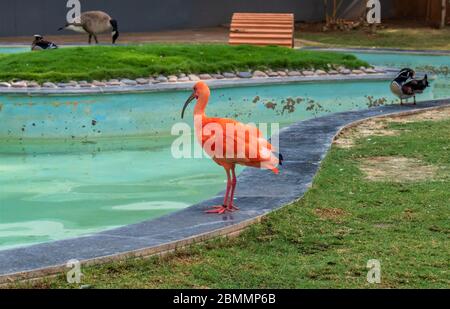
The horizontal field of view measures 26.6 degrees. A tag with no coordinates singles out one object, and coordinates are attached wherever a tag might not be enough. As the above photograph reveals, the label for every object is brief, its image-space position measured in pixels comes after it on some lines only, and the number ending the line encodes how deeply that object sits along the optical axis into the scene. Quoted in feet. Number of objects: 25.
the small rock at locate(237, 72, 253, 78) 53.52
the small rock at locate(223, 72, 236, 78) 53.16
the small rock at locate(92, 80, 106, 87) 47.52
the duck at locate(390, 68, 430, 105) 42.37
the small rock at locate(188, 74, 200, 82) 51.27
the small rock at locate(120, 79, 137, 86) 48.62
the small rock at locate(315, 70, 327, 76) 56.44
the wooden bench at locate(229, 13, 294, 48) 67.82
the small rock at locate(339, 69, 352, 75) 57.31
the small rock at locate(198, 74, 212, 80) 52.22
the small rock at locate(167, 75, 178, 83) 50.19
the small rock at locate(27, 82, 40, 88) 45.83
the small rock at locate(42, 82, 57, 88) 46.13
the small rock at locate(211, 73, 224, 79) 52.75
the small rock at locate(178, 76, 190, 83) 50.66
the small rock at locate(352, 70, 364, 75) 57.93
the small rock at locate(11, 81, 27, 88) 45.70
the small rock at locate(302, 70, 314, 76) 56.13
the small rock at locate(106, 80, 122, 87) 47.93
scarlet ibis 21.08
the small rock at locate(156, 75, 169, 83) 50.06
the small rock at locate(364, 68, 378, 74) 58.25
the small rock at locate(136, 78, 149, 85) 49.08
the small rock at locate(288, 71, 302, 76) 55.57
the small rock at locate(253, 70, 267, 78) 54.24
